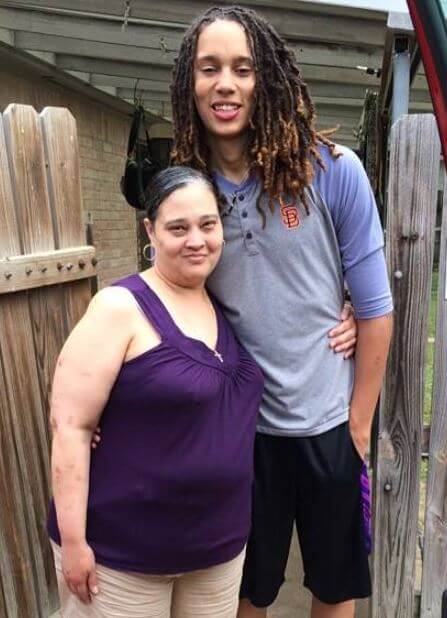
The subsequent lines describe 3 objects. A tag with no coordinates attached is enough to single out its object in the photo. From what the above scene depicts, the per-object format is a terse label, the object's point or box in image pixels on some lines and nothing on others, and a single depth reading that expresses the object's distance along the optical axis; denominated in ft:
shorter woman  4.62
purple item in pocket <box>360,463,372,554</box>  6.02
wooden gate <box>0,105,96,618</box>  6.40
